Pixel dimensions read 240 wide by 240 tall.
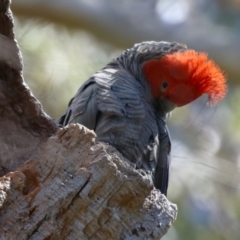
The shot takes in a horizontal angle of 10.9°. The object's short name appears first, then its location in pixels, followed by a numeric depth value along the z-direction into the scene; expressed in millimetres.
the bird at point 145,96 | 5363
